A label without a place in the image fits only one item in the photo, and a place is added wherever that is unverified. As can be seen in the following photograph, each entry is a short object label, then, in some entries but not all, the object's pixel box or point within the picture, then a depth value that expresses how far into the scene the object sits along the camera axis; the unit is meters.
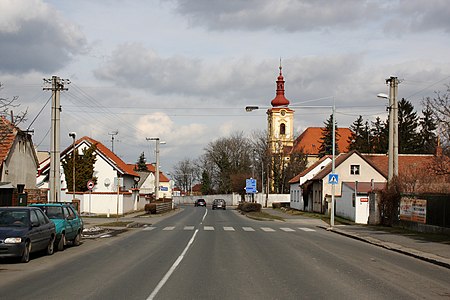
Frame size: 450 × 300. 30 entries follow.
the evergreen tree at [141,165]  130.00
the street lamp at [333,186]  35.09
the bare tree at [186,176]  155.00
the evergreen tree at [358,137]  87.25
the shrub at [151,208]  56.47
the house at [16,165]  29.89
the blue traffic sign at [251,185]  85.06
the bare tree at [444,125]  29.27
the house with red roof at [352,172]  59.61
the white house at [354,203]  41.47
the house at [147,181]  102.91
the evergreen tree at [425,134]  79.61
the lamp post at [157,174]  72.31
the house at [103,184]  52.94
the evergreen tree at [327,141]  94.50
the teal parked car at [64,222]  19.84
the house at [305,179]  70.32
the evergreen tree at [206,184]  131.50
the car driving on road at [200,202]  102.41
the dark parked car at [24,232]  15.58
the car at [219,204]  81.62
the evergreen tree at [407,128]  82.06
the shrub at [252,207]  61.44
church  96.50
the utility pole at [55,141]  32.28
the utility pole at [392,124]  33.34
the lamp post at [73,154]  49.61
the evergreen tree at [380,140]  83.25
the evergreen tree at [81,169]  56.69
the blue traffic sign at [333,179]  35.12
